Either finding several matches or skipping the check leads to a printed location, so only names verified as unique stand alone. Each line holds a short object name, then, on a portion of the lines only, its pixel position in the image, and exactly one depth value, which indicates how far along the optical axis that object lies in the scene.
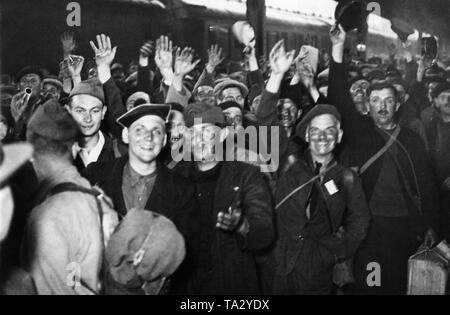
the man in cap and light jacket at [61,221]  2.51
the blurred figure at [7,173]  1.85
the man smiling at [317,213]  3.36
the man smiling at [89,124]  3.43
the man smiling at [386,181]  3.57
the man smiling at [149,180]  3.21
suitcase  3.62
